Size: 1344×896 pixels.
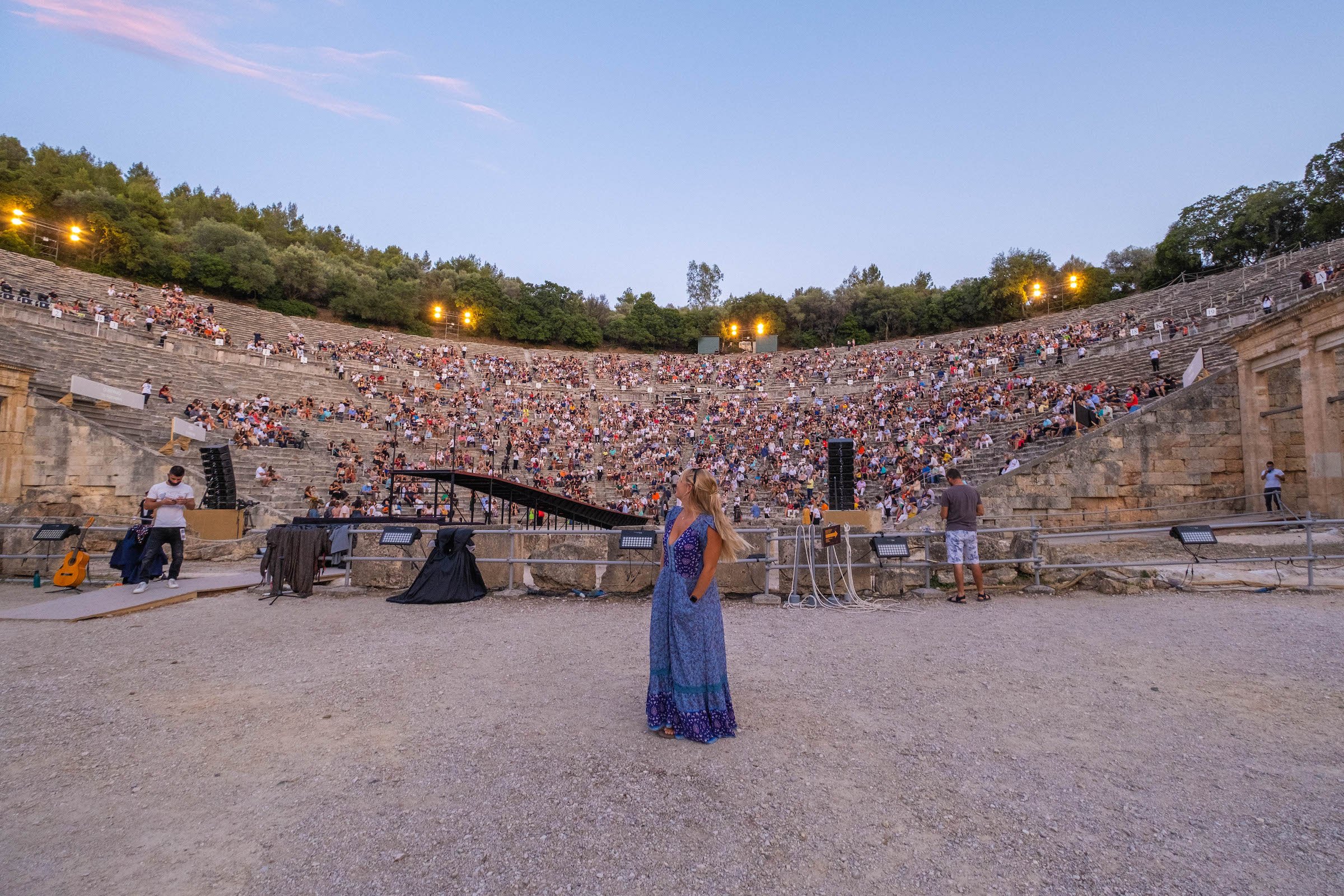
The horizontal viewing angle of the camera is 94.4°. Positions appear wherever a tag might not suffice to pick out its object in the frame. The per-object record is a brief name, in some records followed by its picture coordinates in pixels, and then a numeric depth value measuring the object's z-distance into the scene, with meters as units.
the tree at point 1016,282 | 44.56
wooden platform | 6.16
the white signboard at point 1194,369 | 15.22
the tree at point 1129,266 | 45.12
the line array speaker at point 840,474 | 13.62
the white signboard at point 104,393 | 16.72
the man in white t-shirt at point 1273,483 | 12.05
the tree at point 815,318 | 53.56
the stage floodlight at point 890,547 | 6.95
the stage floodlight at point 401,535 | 7.20
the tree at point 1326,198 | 30.80
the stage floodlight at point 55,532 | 8.11
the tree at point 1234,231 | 34.50
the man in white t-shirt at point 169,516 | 7.22
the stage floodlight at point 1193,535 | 7.16
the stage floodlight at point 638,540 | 6.88
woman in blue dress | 3.27
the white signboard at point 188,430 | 17.30
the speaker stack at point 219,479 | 12.80
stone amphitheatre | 2.17
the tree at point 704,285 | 75.19
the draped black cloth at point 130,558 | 7.43
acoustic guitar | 7.53
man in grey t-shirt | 7.02
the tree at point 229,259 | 39.19
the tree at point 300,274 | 42.97
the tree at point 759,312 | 53.72
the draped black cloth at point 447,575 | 7.00
